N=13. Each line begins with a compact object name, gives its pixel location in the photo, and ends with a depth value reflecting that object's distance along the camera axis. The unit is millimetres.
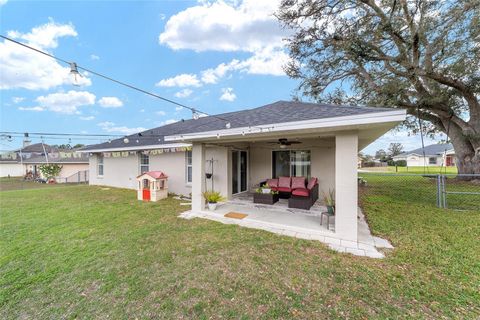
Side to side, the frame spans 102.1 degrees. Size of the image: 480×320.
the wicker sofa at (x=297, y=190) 6446
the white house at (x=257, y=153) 4137
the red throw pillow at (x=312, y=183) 6795
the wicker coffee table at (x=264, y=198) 7078
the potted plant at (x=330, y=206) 4932
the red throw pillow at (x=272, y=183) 7729
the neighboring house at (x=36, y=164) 24109
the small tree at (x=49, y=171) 20859
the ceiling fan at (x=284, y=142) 6078
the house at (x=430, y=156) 36219
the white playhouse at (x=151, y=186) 8414
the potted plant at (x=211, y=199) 6441
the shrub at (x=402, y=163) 40831
